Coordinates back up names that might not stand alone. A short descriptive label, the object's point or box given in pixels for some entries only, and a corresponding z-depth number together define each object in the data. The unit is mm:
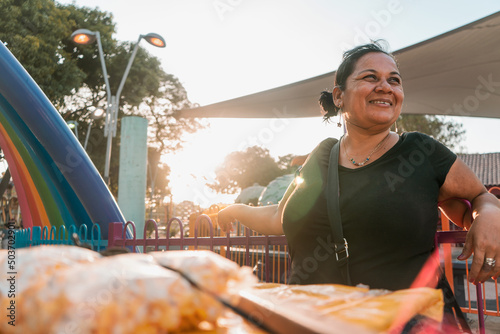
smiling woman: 1242
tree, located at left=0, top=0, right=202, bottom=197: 15539
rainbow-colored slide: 4484
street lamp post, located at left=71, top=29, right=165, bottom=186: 9438
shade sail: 5949
